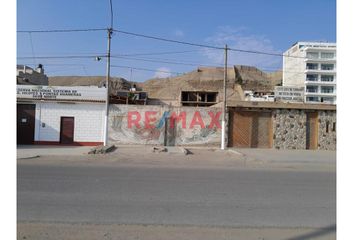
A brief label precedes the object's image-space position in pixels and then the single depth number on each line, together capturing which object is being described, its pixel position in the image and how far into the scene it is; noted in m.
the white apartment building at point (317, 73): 96.88
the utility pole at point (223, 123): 23.16
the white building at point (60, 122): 24.55
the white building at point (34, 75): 38.96
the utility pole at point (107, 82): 23.06
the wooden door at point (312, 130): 24.69
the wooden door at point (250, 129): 24.34
